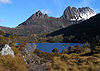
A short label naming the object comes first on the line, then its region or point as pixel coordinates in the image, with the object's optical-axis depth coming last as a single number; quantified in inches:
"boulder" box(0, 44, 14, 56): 462.8
